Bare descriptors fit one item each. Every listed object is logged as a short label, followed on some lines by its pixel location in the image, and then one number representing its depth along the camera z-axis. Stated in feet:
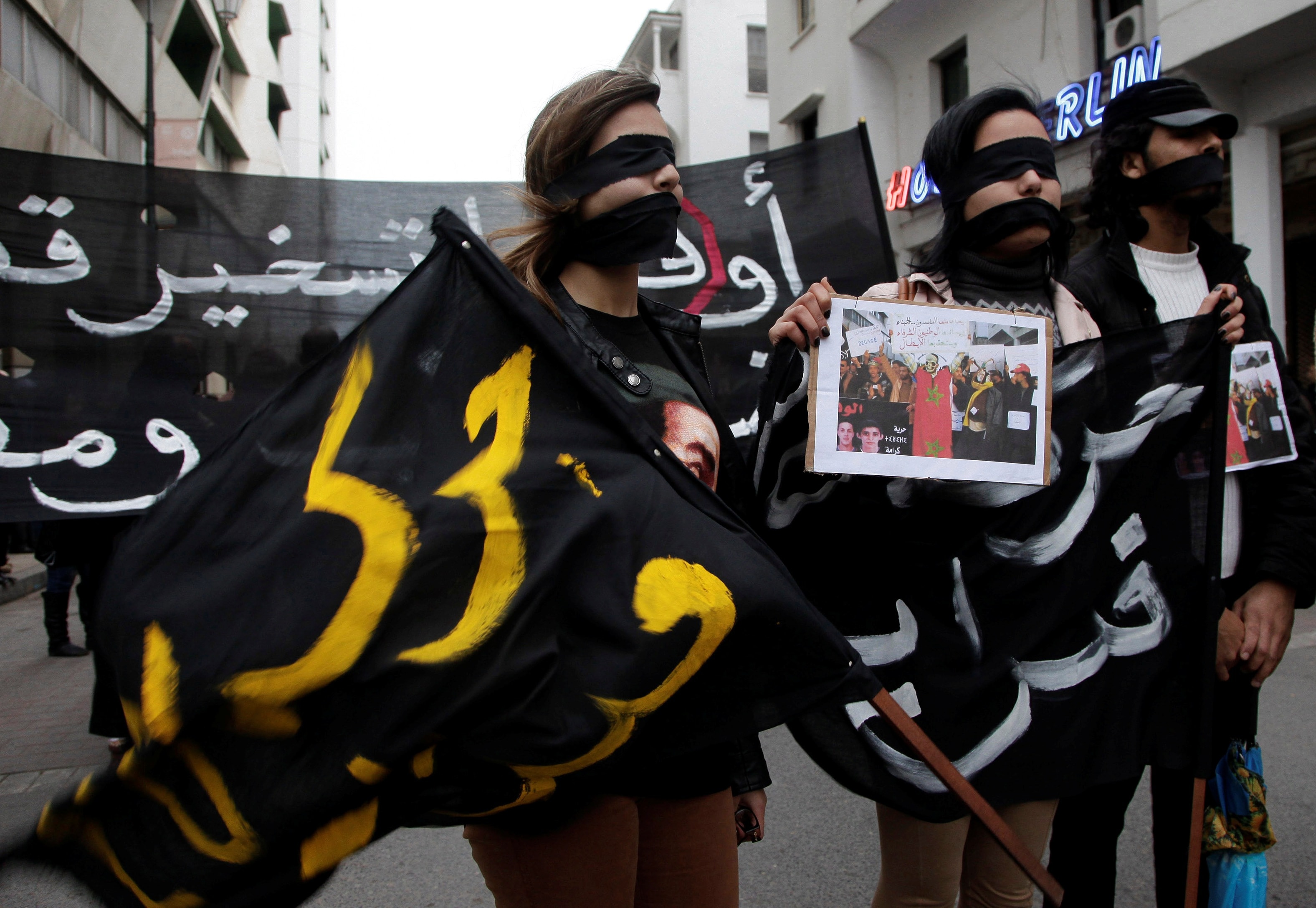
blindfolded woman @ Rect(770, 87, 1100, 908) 5.67
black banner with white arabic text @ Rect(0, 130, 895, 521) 12.19
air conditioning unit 31.53
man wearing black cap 6.57
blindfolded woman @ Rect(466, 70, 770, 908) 4.55
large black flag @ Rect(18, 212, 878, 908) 3.53
